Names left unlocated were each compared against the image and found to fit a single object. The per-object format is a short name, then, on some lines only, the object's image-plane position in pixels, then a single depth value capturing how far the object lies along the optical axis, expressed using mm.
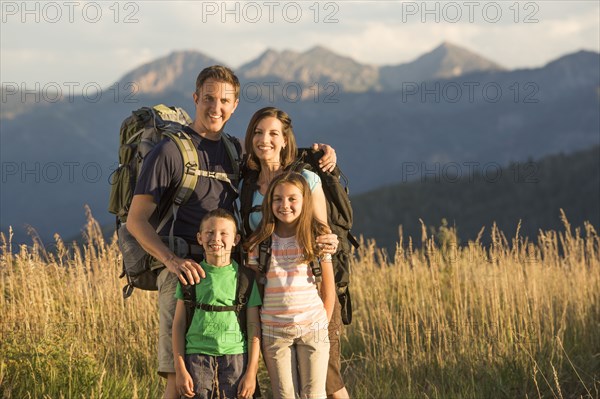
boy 7754
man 7672
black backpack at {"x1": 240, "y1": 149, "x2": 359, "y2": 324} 8281
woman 8125
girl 7918
